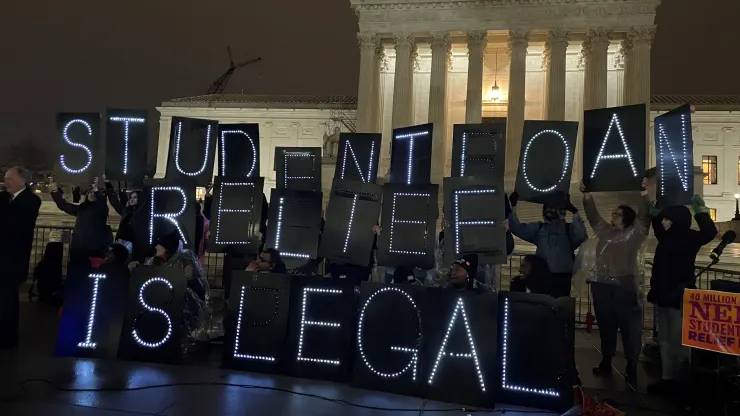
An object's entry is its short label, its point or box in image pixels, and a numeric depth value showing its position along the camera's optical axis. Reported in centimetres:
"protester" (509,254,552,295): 626
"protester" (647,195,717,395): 574
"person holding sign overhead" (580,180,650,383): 622
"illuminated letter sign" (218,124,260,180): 777
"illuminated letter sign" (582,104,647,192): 620
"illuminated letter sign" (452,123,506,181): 669
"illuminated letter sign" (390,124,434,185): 683
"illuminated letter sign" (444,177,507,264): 614
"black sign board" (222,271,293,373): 599
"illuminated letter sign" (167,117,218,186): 765
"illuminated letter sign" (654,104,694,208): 586
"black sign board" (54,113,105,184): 775
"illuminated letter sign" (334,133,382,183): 740
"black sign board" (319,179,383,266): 676
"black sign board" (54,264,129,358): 627
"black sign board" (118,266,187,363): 625
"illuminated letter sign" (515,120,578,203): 651
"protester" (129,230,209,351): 709
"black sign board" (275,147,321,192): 788
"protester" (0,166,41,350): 659
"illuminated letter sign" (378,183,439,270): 636
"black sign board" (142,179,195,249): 730
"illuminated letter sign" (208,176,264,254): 735
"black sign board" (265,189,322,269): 705
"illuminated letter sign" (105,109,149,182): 777
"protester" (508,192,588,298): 677
